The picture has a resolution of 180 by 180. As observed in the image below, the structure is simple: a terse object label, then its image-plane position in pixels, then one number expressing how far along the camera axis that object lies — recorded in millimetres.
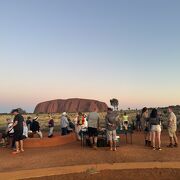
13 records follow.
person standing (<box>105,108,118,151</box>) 7114
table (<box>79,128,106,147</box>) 8202
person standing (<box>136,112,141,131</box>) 12674
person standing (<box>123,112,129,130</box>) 12092
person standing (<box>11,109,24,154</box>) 7260
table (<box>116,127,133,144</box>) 8314
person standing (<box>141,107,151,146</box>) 8173
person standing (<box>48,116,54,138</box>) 10210
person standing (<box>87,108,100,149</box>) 7401
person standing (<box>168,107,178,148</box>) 7419
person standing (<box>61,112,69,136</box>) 9846
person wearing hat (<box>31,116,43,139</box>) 10097
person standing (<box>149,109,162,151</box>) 7233
